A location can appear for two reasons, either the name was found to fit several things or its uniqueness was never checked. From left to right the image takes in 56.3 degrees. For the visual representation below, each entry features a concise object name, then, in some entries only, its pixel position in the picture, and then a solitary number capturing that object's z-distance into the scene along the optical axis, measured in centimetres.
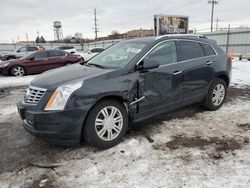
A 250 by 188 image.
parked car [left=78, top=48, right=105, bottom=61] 2528
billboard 1878
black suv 321
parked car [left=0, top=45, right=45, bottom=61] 1822
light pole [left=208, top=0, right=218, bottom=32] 4984
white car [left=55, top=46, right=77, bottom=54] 2800
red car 1158
